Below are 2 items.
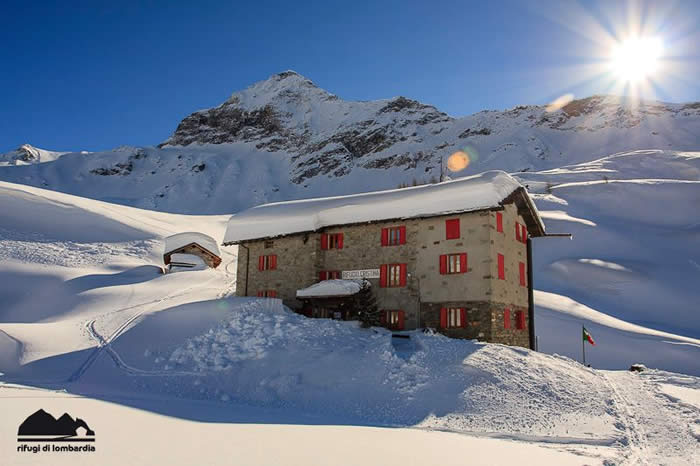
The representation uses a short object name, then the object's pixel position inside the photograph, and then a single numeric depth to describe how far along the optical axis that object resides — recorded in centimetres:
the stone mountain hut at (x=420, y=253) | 2219
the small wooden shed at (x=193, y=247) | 4516
